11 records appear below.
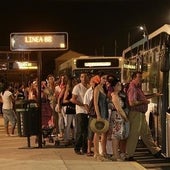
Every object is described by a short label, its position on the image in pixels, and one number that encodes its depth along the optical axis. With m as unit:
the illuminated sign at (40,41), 13.97
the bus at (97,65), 25.14
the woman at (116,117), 11.34
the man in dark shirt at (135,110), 11.97
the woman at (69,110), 14.30
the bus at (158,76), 11.80
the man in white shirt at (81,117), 12.64
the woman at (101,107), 11.48
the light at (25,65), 36.56
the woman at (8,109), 18.73
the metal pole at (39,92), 13.85
